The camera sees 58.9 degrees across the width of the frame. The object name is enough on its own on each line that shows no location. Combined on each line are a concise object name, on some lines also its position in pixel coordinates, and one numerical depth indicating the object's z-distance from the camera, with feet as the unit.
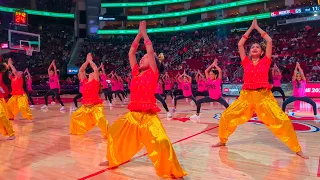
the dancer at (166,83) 57.52
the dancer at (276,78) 39.78
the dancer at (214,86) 27.81
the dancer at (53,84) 41.19
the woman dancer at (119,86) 51.69
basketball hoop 63.12
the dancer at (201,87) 45.29
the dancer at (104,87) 47.43
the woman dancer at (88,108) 21.57
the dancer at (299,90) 28.40
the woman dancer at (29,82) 47.67
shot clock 70.69
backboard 61.16
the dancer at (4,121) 19.86
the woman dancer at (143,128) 11.59
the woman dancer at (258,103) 15.30
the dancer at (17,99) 29.63
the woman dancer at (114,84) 51.28
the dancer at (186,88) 36.40
